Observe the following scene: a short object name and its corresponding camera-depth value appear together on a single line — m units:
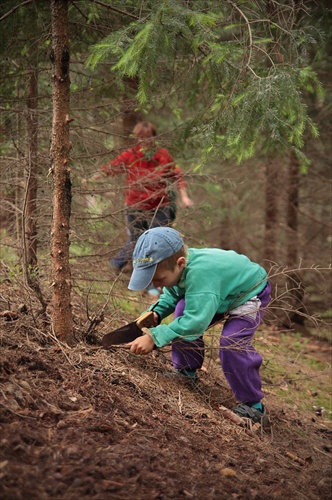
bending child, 3.92
